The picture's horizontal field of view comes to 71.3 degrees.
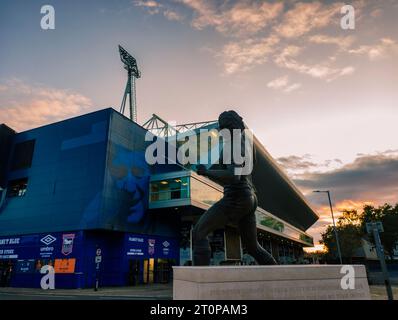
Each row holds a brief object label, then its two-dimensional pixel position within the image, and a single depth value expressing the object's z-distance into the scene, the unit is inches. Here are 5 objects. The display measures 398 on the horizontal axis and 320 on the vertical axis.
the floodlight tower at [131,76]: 1605.6
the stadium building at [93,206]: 829.8
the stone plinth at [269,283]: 186.7
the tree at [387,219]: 2087.8
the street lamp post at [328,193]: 1126.1
